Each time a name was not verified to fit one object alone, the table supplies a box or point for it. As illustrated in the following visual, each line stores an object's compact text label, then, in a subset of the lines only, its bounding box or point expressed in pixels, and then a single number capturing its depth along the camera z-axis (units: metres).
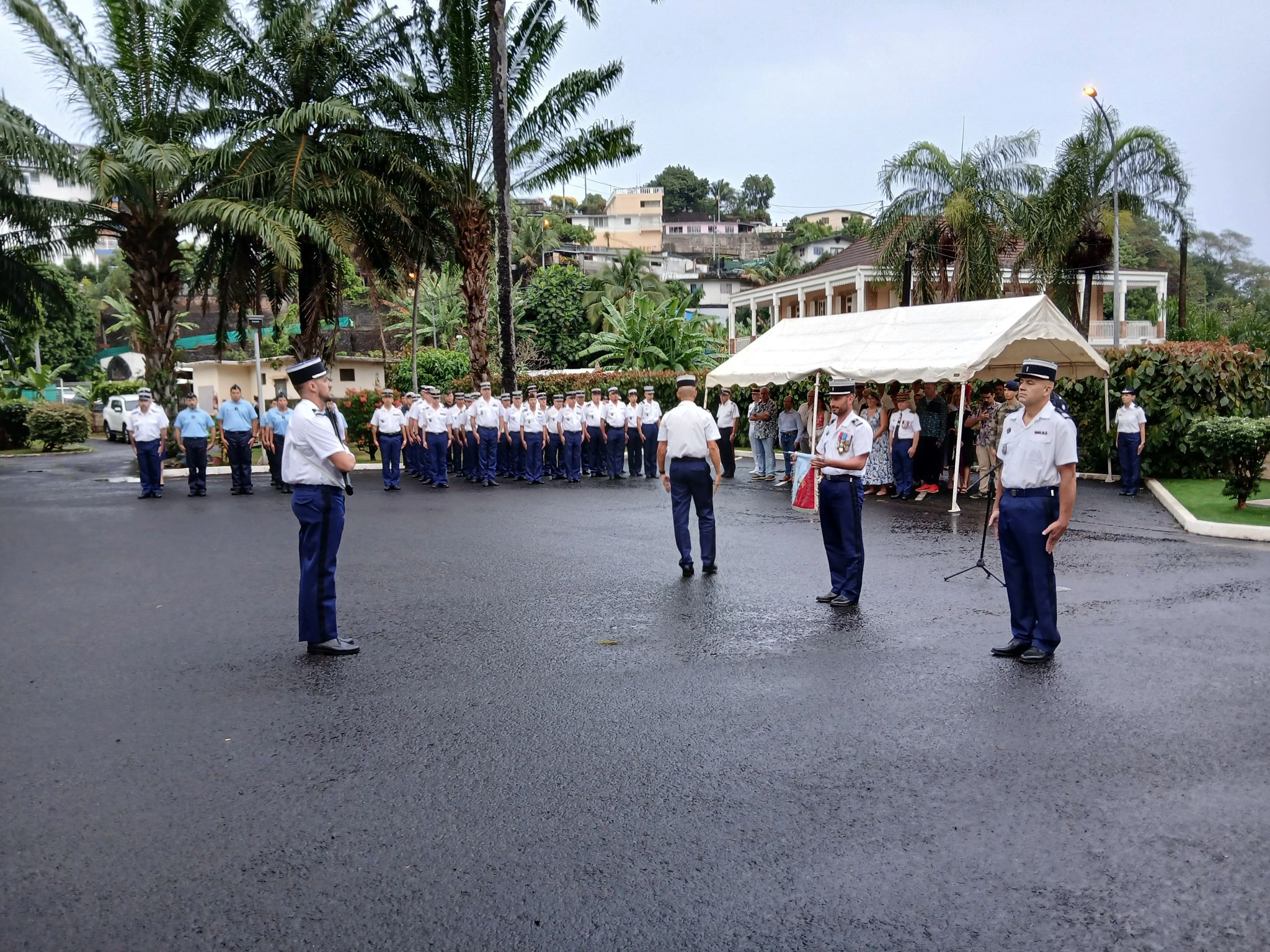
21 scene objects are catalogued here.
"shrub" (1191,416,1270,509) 13.38
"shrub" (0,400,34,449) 35.09
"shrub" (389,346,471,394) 40.39
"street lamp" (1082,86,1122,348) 26.67
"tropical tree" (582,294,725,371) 38.12
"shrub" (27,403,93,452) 32.78
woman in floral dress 17.08
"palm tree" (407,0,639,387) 22.56
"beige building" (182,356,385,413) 44.56
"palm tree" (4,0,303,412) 19.66
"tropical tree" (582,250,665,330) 49.16
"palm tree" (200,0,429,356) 20.98
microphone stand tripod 8.93
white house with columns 36.57
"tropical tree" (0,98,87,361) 19.52
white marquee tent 15.34
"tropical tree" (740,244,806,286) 74.88
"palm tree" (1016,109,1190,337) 27.94
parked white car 38.03
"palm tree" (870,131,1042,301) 26.53
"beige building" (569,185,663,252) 110.06
